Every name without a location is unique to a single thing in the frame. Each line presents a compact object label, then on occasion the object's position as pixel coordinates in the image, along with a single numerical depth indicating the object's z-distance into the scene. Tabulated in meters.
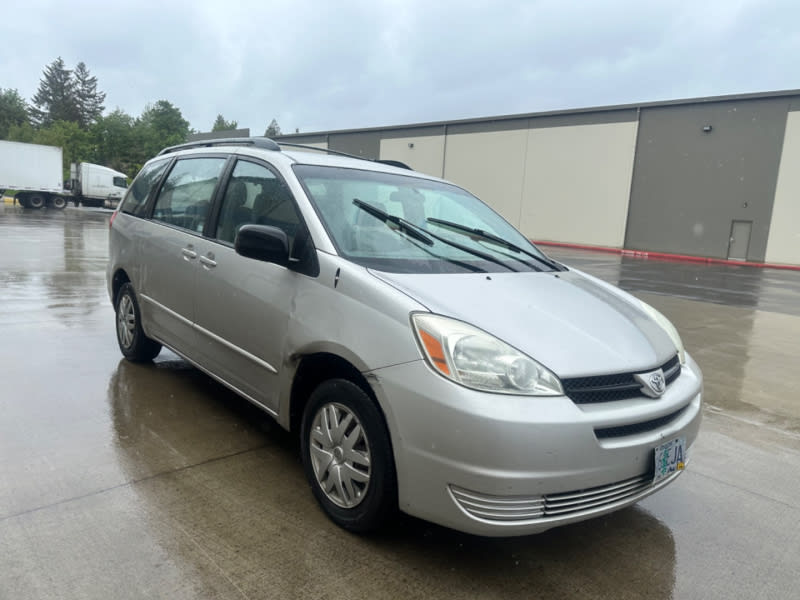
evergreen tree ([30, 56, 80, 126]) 91.12
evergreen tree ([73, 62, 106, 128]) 93.25
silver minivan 2.23
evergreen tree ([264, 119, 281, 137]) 140.50
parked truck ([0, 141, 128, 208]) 32.66
